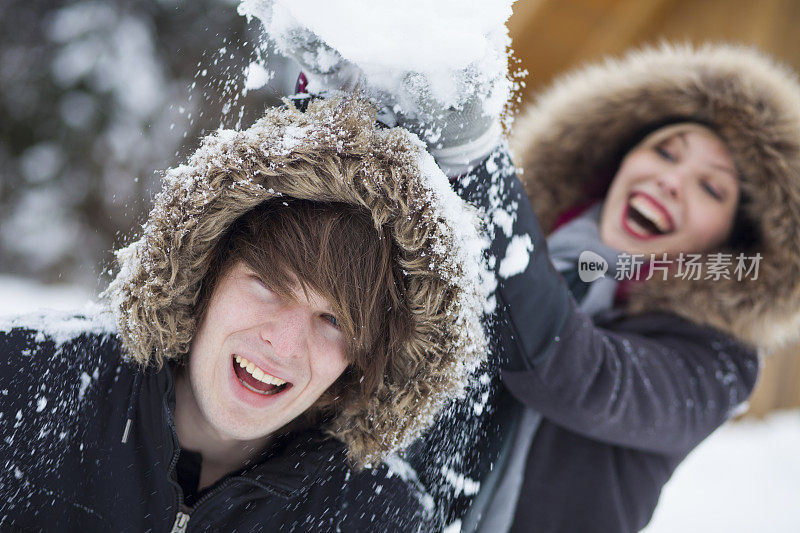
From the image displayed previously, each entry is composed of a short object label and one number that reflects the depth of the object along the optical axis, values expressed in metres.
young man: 2.27
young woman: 2.41
